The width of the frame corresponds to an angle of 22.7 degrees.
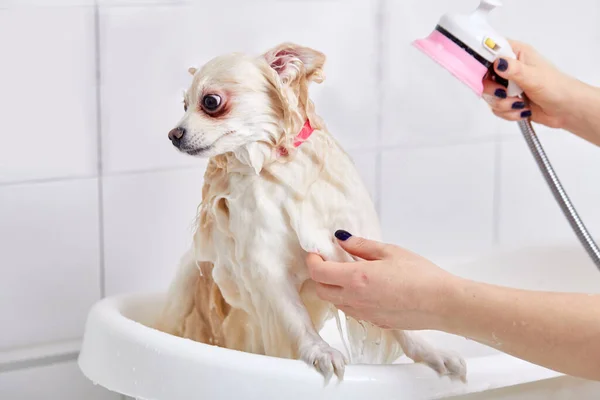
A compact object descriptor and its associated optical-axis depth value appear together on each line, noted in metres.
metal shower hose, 1.36
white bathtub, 1.17
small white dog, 1.16
